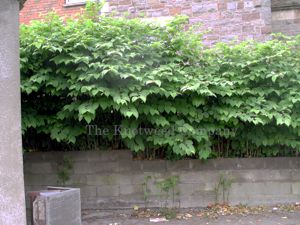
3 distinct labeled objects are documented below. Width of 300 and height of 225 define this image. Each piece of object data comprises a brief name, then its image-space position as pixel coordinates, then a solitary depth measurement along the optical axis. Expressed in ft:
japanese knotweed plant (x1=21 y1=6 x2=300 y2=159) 17.58
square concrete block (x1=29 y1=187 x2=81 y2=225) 12.92
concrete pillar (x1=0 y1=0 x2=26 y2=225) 12.10
